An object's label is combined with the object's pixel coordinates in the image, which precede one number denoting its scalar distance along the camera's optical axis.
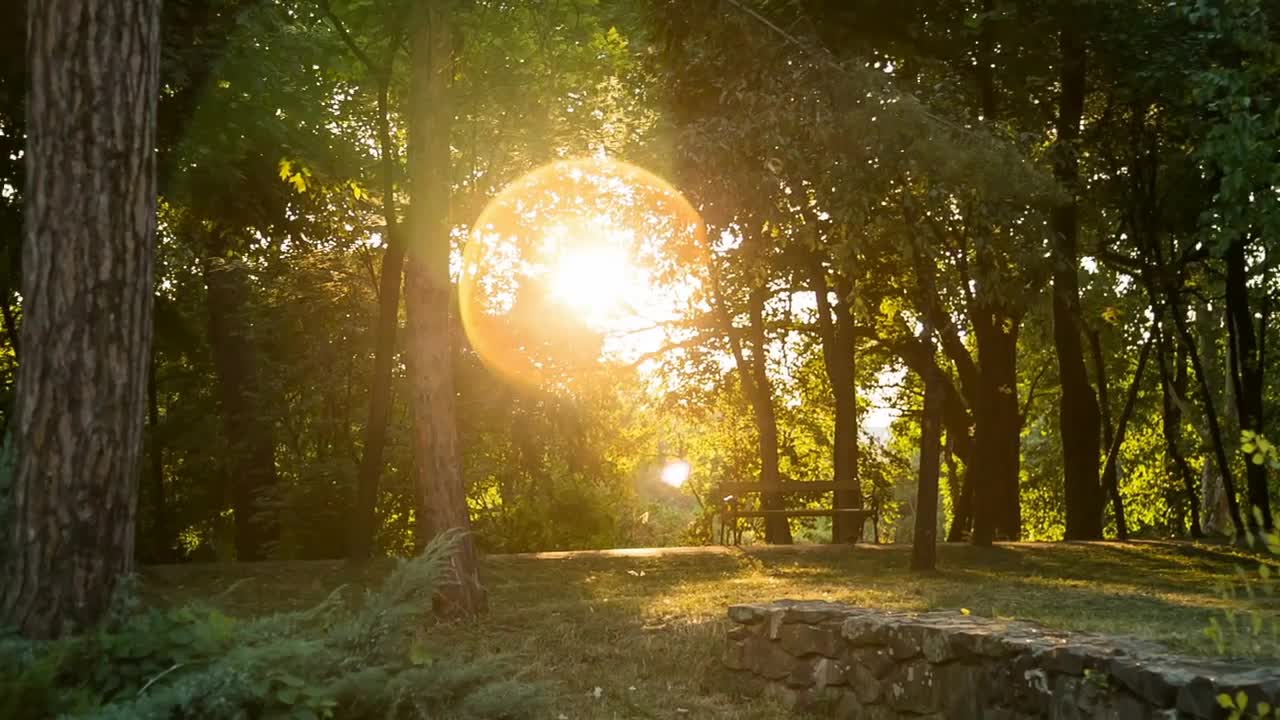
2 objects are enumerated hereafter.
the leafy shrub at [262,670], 4.66
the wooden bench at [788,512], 21.09
